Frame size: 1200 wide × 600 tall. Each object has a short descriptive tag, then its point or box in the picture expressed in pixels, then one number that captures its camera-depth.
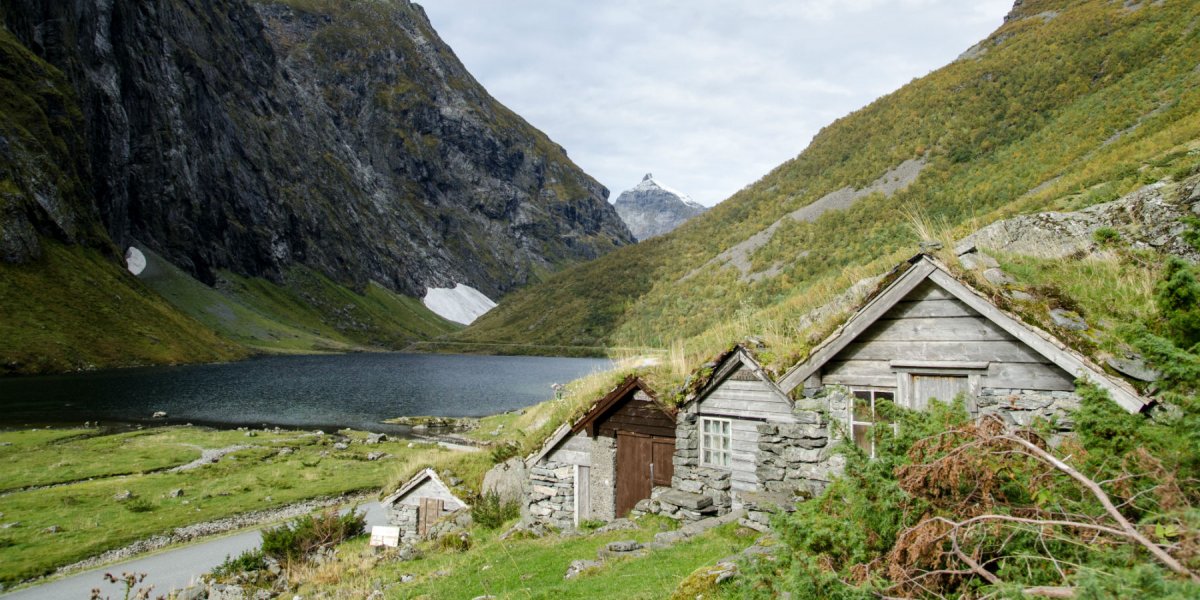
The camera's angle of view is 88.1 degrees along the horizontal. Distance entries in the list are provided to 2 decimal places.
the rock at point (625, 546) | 14.12
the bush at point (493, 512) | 24.95
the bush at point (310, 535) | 27.86
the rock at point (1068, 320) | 11.20
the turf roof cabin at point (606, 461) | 19.97
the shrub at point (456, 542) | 23.39
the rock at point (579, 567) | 13.17
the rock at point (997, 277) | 12.40
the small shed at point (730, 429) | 15.97
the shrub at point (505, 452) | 26.45
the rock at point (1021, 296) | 11.80
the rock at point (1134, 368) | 9.94
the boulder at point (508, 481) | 25.58
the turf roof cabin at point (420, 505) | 27.77
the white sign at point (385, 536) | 27.59
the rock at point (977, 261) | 12.59
